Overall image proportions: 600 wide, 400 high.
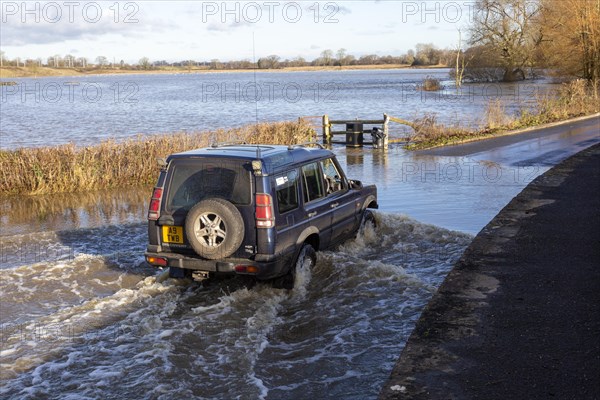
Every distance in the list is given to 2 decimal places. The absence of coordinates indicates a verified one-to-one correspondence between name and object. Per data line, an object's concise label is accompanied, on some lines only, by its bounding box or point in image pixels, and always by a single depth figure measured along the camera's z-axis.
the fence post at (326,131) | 28.05
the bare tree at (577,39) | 52.31
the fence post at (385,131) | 26.45
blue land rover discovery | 7.89
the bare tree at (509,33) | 80.25
